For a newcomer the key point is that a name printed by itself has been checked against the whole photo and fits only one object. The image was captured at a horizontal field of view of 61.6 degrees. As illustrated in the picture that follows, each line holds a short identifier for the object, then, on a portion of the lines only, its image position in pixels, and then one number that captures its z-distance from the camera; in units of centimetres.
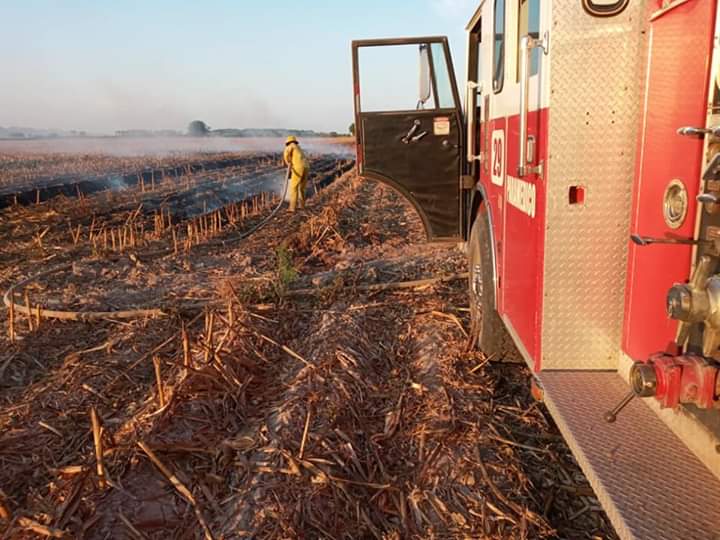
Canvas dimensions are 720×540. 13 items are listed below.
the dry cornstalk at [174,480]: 304
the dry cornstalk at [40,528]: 277
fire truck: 200
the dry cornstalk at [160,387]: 381
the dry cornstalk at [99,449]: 308
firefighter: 1422
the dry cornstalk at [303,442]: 329
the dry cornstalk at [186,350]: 416
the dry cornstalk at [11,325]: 558
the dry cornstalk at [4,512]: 290
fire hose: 613
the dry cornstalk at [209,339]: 448
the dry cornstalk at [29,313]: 608
